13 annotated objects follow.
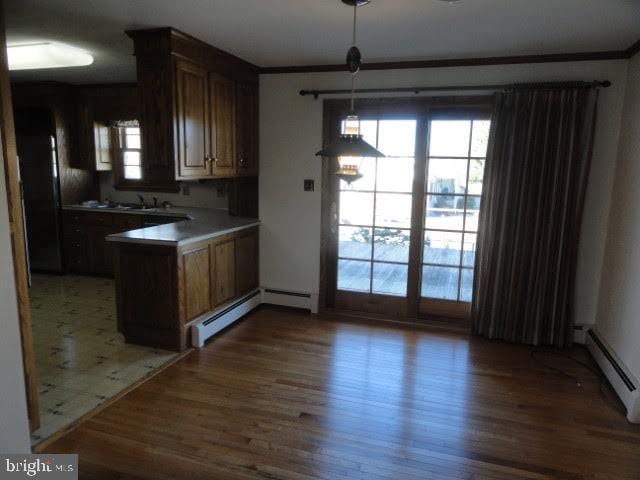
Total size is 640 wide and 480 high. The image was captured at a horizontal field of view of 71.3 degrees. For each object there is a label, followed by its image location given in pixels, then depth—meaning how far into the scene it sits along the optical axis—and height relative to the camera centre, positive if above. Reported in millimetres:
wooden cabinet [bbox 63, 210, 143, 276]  5332 -892
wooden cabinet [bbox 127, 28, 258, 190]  3189 +487
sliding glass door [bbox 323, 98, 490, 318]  3930 -413
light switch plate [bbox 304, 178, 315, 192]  4355 -136
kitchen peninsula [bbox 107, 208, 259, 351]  3408 -887
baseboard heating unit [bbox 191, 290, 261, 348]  3596 -1306
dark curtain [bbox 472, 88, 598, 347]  3494 -286
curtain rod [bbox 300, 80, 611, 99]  3430 +714
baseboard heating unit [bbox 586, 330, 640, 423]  2684 -1319
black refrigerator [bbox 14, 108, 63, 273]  5312 -246
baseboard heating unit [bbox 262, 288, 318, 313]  4527 -1308
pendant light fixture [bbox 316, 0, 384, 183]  2049 +96
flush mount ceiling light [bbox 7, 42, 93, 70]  3648 +938
